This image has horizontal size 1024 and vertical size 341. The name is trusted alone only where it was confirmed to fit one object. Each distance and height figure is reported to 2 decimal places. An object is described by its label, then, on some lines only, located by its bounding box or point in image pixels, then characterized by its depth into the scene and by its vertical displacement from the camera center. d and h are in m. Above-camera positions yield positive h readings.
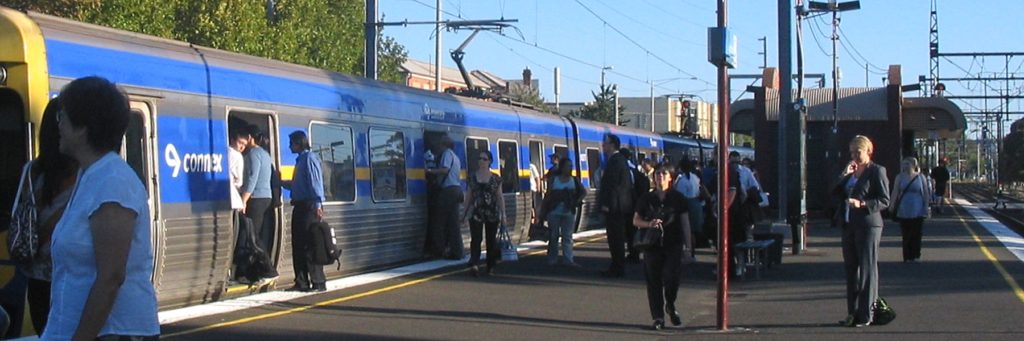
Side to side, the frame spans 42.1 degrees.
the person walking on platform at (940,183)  36.59 -0.33
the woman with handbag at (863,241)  11.39 -0.60
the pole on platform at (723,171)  11.21 +0.01
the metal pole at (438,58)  43.70 +3.88
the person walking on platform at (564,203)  17.23 -0.38
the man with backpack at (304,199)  13.18 -0.23
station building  32.12 +1.12
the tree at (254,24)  33.91 +4.88
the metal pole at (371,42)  26.09 +2.69
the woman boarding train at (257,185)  12.77 -0.09
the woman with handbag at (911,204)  18.47 -0.48
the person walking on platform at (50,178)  5.43 +0.00
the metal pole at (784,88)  20.73 +1.32
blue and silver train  9.84 +0.45
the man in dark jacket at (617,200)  16.31 -0.33
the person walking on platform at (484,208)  16.14 -0.41
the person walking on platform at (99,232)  4.32 -0.18
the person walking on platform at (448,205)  17.52 -0.40
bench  16.14 -1.04
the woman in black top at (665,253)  11.42 -0.70
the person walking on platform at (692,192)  17.98 -0.26
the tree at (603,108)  81.00 +4.05
